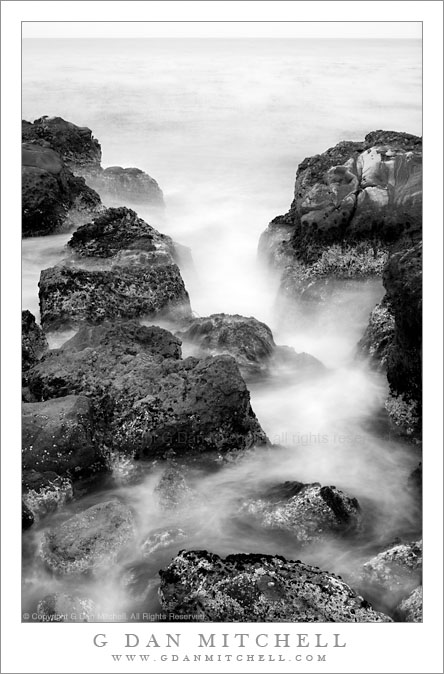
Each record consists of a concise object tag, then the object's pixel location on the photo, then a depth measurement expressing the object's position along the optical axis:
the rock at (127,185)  14.48
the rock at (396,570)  6.53
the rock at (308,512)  7.10
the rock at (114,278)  10.30
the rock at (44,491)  7.27
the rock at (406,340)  7.82
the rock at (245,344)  9.64
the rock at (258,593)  6.08
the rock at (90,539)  6.76
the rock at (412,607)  6.26
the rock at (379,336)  9.45
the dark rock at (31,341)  9.13
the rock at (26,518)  7.04
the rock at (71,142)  14.87
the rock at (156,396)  7.95
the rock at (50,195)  12.33
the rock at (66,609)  6.28
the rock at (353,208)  10.93
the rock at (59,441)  7.56
